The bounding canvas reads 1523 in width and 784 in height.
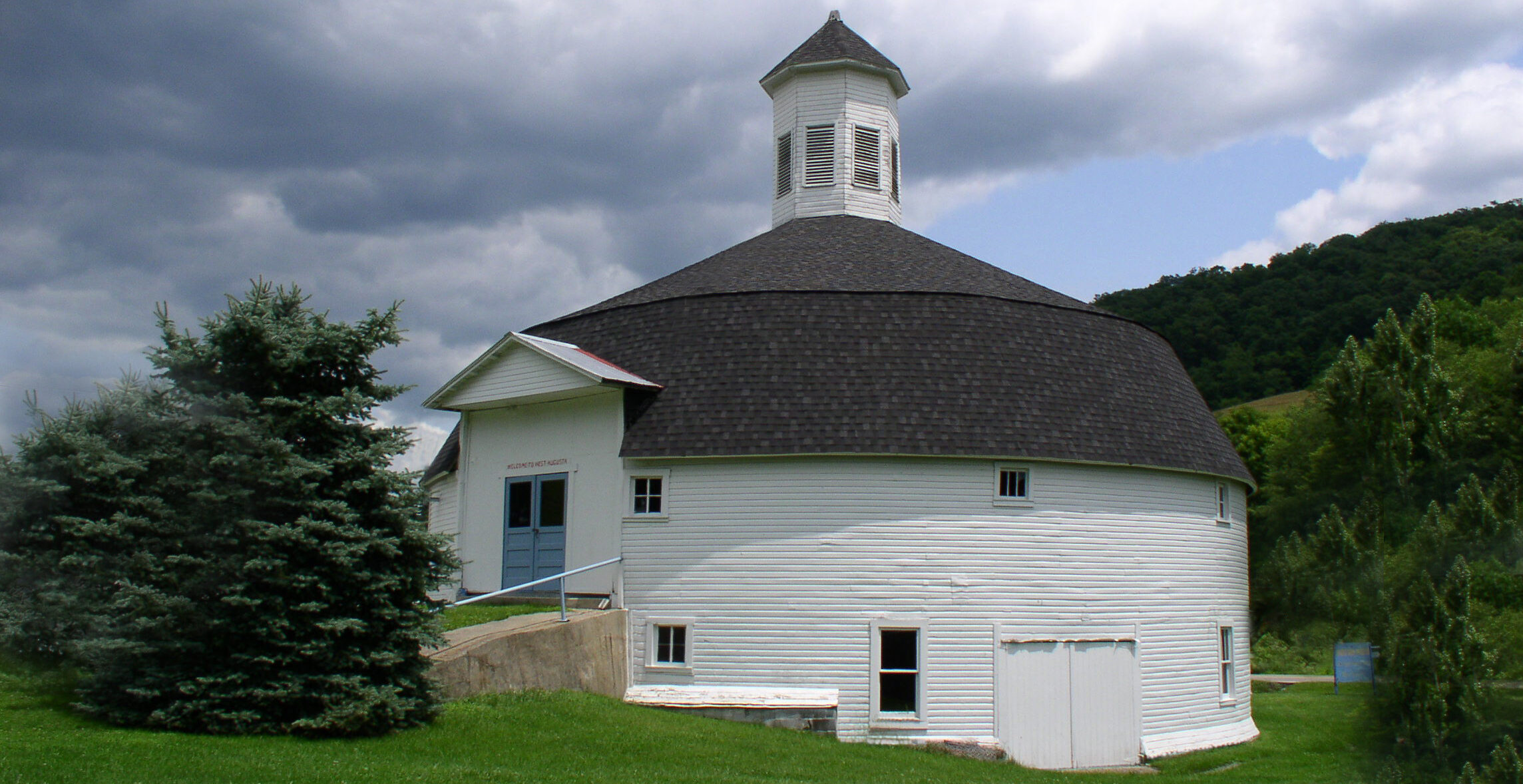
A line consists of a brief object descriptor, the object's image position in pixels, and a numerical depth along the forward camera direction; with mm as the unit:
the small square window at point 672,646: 15680
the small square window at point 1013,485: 15648
